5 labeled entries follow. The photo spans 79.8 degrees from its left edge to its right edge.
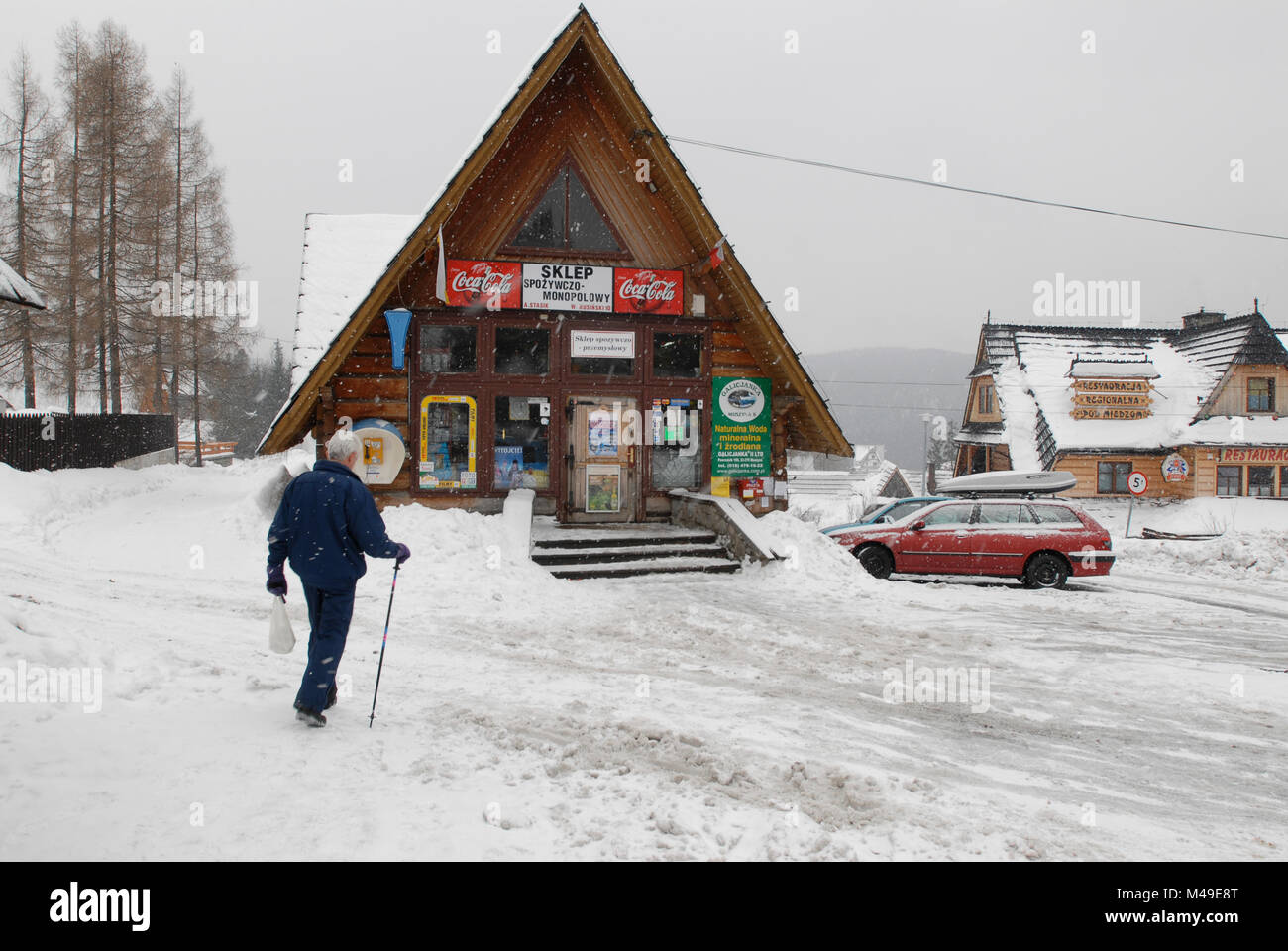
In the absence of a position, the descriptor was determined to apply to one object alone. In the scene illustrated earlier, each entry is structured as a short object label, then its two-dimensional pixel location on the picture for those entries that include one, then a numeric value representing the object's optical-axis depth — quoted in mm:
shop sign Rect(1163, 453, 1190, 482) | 31391
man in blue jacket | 4836
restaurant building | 31406
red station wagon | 13297
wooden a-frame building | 13102
